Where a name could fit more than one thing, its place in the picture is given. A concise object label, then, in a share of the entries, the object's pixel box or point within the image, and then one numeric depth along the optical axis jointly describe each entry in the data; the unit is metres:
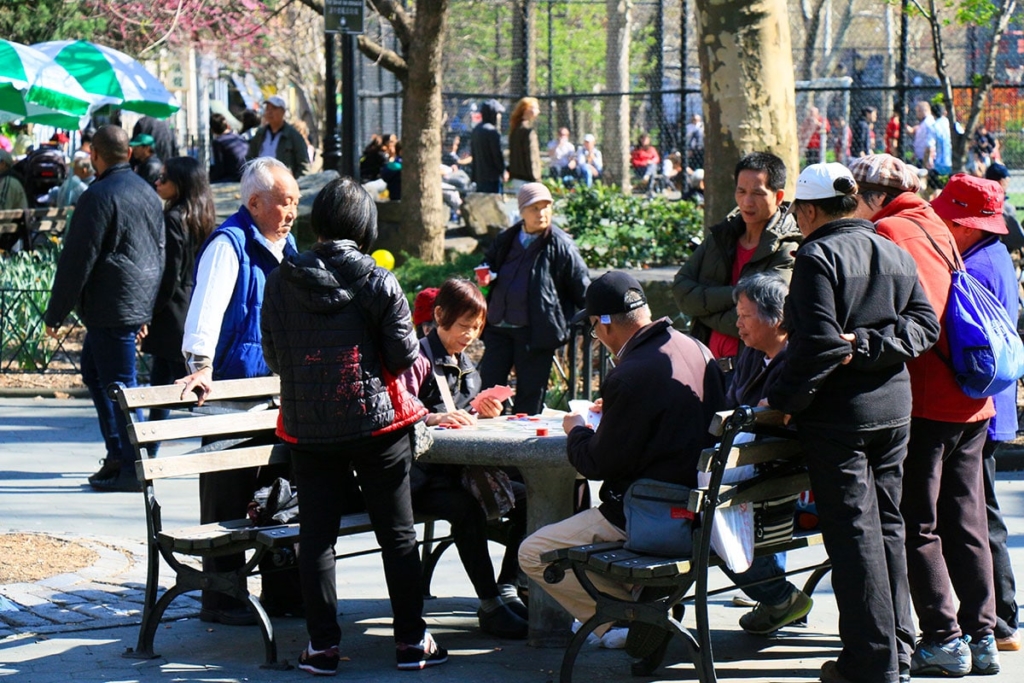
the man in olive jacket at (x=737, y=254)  12.10
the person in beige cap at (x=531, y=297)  15.65
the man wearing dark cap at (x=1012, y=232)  15.93
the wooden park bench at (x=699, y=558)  8.27
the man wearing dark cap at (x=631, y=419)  8.64
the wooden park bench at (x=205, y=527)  9.60
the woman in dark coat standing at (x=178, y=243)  15.52
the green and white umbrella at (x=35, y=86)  29.60
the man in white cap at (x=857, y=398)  8.33
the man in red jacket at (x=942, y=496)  9.13
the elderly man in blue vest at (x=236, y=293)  10.82
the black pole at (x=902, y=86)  28.99
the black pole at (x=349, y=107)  23.21
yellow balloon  20.94
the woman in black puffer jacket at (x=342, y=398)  9.04
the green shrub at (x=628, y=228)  22.96
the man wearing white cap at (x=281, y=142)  29.67
